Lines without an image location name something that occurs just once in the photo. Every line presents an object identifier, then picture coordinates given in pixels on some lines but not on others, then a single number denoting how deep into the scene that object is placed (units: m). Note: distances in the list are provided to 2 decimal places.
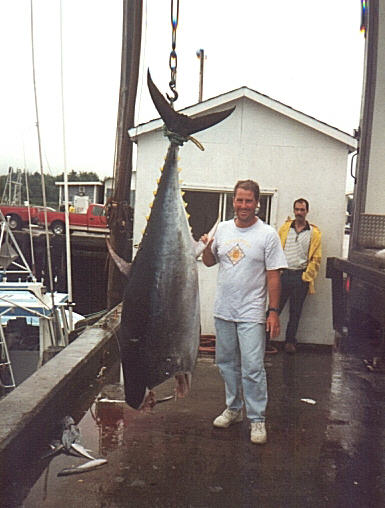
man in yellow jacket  6.70
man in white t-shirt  3.72
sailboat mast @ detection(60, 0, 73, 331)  7.52
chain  2.66
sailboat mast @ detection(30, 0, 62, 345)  7.16
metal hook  2.74
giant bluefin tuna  2.51
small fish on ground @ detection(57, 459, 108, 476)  3.34
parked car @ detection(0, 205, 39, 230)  25.31
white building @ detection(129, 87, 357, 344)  7.04
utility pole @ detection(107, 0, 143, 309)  7.53
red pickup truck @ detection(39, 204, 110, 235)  25.44
